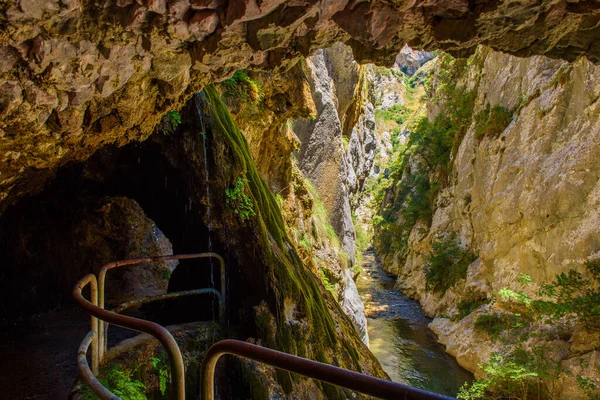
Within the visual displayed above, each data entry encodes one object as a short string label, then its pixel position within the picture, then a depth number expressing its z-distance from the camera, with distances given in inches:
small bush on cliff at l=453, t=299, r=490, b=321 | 583.7
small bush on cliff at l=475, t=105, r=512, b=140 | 593.3
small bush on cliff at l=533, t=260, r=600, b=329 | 356.8
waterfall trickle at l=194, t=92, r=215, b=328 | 198.1
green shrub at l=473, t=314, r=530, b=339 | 446.9
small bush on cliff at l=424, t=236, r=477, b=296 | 685.0
